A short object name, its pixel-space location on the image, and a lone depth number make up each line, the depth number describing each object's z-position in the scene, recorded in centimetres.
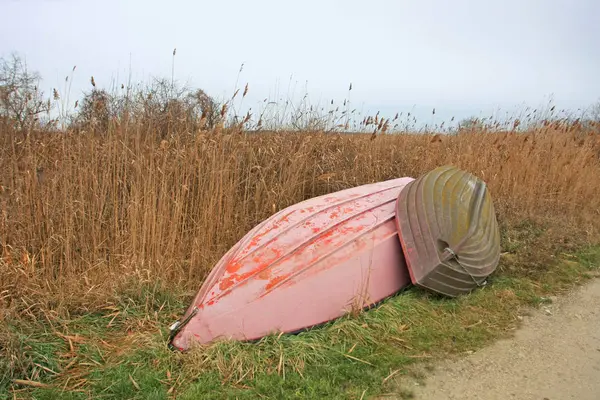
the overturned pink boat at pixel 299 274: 256
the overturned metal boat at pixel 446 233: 309
